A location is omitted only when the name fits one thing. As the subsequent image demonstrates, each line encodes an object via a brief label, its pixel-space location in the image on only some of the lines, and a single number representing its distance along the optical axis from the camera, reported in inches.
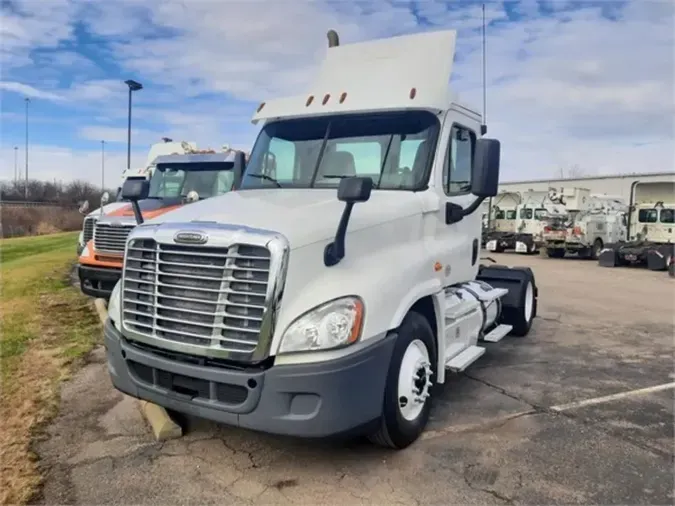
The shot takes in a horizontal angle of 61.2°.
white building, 1397.6
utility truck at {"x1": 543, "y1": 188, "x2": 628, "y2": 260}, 967.0
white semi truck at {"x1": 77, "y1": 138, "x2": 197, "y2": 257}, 396.0
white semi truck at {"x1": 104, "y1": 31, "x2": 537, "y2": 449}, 130.9
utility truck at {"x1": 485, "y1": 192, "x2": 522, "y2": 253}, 1127.6
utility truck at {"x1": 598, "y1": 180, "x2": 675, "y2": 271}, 810.2
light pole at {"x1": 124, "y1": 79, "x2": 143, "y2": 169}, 747.9
